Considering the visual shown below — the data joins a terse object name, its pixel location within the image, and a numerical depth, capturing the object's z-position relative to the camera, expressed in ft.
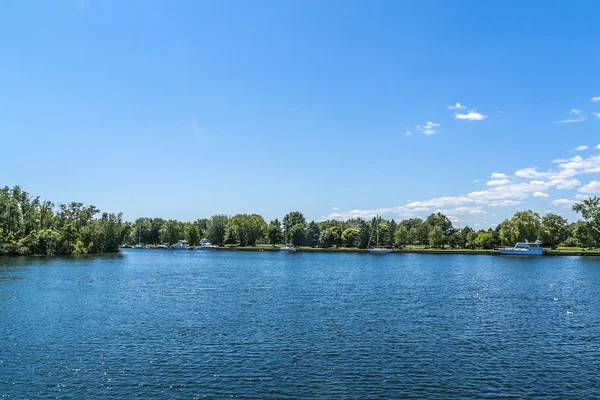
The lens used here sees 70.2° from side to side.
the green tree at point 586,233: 522.68
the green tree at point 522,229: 591.45
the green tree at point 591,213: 515.50
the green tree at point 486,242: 650.02
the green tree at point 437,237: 646.74
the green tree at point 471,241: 650.96
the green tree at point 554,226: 636.48
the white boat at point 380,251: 616.02
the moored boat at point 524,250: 549.95
